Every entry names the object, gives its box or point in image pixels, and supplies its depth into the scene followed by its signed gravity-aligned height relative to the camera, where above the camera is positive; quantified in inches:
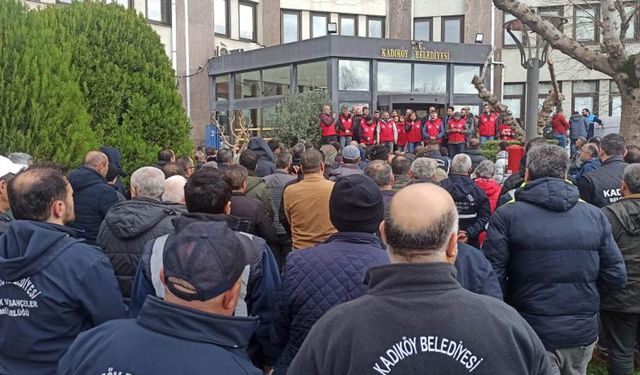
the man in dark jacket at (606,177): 214.8 -17.1
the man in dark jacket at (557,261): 145.0 -32.9
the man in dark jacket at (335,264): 113.5 -26.0
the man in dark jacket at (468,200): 229.9 -27.1
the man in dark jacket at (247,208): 202.7 -26.3
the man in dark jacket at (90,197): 201.9 -22.2
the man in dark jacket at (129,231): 147.5 -24.9
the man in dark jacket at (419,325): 69.0 -23.2
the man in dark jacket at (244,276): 119.3 -29.1
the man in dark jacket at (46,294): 110.5 -30.6
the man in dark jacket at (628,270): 174.6 -41.7
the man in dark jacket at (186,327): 67.7 -23.5
